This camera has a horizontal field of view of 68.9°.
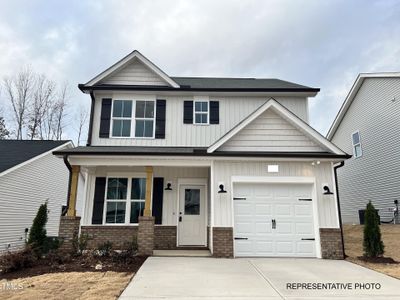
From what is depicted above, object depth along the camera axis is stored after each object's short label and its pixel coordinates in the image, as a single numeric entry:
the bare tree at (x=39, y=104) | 22.86
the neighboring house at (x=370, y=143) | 13.69
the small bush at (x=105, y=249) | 8.11
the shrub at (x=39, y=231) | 8.59
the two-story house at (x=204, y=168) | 8.92
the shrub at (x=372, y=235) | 8.16
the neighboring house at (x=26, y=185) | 12.25
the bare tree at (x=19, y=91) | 22.95
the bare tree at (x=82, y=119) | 25.31
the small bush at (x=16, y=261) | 6.84
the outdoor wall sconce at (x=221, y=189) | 8.87
